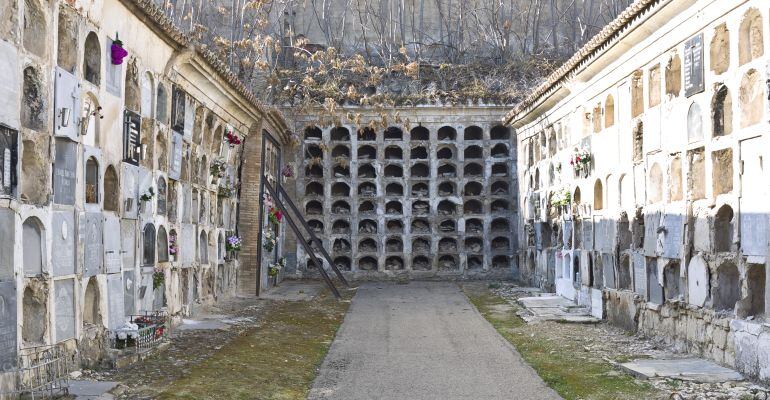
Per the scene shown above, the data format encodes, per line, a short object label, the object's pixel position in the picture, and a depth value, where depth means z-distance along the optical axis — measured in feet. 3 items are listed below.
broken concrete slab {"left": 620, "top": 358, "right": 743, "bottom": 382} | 24.21
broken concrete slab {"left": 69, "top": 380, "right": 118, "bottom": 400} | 20.72
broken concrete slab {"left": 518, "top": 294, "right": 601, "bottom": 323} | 39.37
